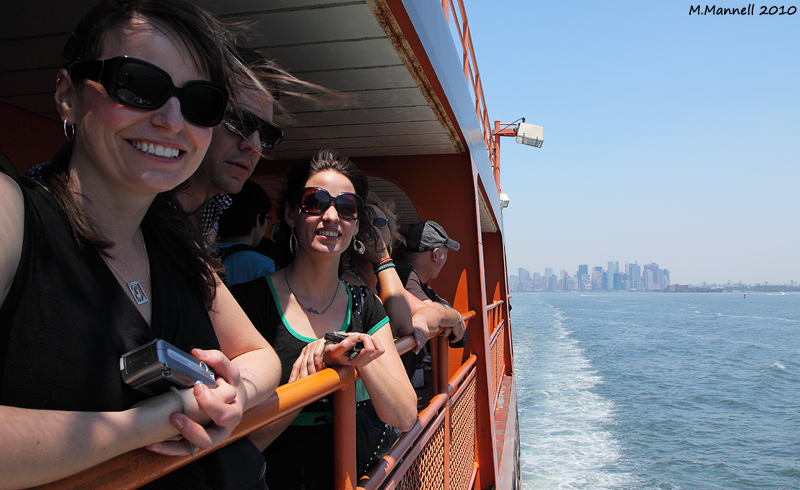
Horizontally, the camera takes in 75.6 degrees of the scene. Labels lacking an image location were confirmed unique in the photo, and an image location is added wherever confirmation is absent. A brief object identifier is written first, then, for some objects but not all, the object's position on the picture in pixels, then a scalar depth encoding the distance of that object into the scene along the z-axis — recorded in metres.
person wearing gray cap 3.84
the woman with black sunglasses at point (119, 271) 0.79
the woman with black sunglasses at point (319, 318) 1.72
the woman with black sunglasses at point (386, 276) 2.88
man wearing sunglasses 2.02
